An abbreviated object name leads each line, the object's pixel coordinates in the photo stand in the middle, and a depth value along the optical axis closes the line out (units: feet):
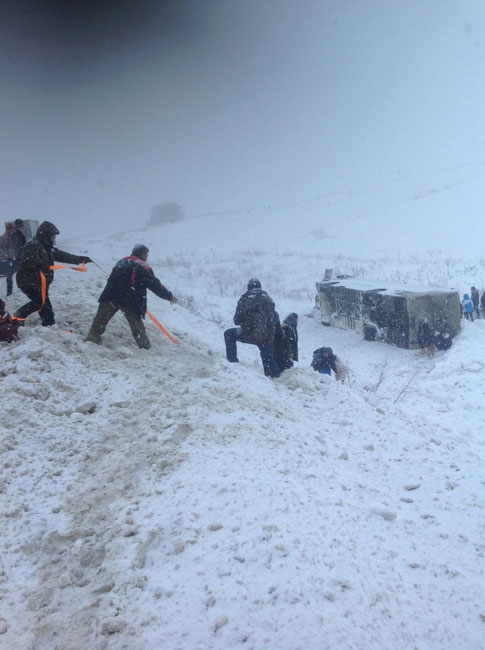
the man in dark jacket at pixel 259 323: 20.16
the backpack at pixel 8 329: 18.24
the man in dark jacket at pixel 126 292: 20.31
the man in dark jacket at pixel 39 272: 20.02
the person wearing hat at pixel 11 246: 32.12
